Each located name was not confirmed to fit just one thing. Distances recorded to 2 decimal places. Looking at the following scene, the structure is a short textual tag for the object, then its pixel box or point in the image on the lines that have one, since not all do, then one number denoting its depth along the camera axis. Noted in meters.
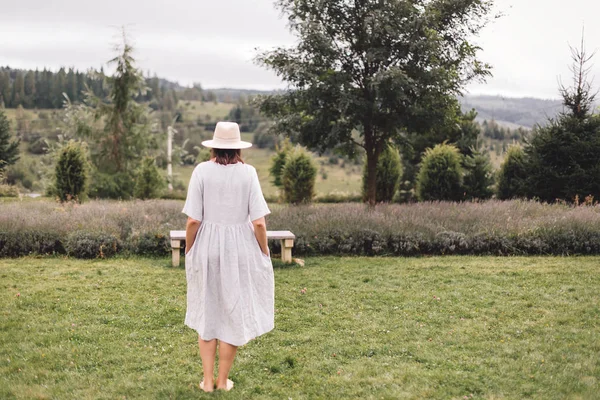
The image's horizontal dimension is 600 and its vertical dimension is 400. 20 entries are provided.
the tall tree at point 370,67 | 12.32
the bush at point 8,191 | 23.05
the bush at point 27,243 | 10.40
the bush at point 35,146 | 63.44
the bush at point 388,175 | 19.28
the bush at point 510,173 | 17.88
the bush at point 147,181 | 20.75
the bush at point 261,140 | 67.00
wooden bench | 9.49
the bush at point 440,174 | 17.22
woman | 4.42
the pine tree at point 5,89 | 73.50
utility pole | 25.52
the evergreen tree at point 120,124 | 23.12
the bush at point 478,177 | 18.59
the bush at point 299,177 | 19.39
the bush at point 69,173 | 16.16
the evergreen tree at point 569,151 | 14.38
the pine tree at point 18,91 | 73.25
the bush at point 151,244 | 10.59
